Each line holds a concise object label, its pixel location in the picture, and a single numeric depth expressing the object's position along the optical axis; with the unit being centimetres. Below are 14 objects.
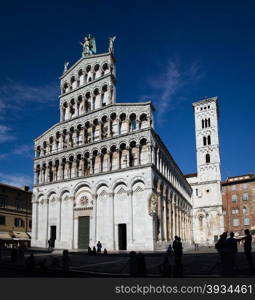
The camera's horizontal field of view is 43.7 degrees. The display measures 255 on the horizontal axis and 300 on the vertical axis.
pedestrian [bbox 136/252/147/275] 1623
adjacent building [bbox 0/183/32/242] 4938
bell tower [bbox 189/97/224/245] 6588
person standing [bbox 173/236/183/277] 1450
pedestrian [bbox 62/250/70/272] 1894
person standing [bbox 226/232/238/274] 1277
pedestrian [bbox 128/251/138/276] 1619
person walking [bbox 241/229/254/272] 1500
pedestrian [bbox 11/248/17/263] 2328
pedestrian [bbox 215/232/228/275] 1286
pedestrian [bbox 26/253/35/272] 1856
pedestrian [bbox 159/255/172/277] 1459
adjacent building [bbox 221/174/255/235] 6588
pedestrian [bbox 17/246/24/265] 2306
